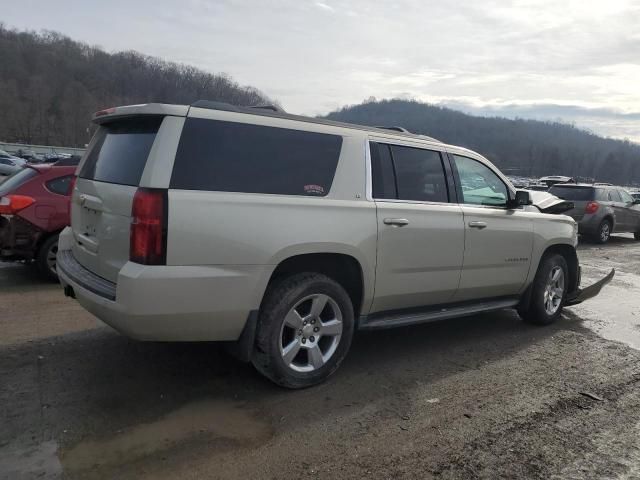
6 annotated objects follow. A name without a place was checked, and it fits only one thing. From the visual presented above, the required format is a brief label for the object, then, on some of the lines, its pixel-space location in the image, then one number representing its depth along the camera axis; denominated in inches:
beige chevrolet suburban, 130.7
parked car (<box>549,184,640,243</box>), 583.5
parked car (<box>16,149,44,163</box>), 2206.4
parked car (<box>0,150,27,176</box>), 1455.5
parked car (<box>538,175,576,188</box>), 1165.1
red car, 258.4
